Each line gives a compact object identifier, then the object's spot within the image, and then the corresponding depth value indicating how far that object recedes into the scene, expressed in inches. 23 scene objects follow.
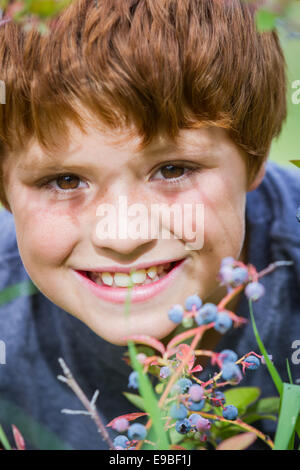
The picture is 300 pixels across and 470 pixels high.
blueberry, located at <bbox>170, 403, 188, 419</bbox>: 21.7
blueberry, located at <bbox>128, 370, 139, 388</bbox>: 21.9
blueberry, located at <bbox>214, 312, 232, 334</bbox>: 21.1
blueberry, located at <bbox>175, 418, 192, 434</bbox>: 22.1
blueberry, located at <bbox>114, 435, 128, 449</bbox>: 22.5
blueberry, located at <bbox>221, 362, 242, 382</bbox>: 21.6
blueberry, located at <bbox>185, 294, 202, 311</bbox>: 21.7
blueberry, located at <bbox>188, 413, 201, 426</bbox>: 22.2
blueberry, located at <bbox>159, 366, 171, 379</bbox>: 22.4
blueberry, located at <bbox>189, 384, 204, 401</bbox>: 21.8
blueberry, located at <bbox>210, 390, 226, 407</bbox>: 22.5
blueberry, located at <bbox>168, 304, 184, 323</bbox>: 21.8
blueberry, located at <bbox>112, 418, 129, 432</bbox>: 22.3
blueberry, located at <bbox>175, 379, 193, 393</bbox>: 21.9
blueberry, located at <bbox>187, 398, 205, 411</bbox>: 21.9
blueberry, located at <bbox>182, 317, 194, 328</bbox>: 21.8
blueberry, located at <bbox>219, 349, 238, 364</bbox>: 21.6
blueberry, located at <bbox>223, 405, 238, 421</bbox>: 22.8
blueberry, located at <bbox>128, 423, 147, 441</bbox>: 21.9
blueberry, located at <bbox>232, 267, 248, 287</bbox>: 21.4
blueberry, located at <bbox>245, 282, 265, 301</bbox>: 21.7
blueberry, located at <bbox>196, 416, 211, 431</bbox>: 22.3
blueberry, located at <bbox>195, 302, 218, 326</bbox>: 21.2
